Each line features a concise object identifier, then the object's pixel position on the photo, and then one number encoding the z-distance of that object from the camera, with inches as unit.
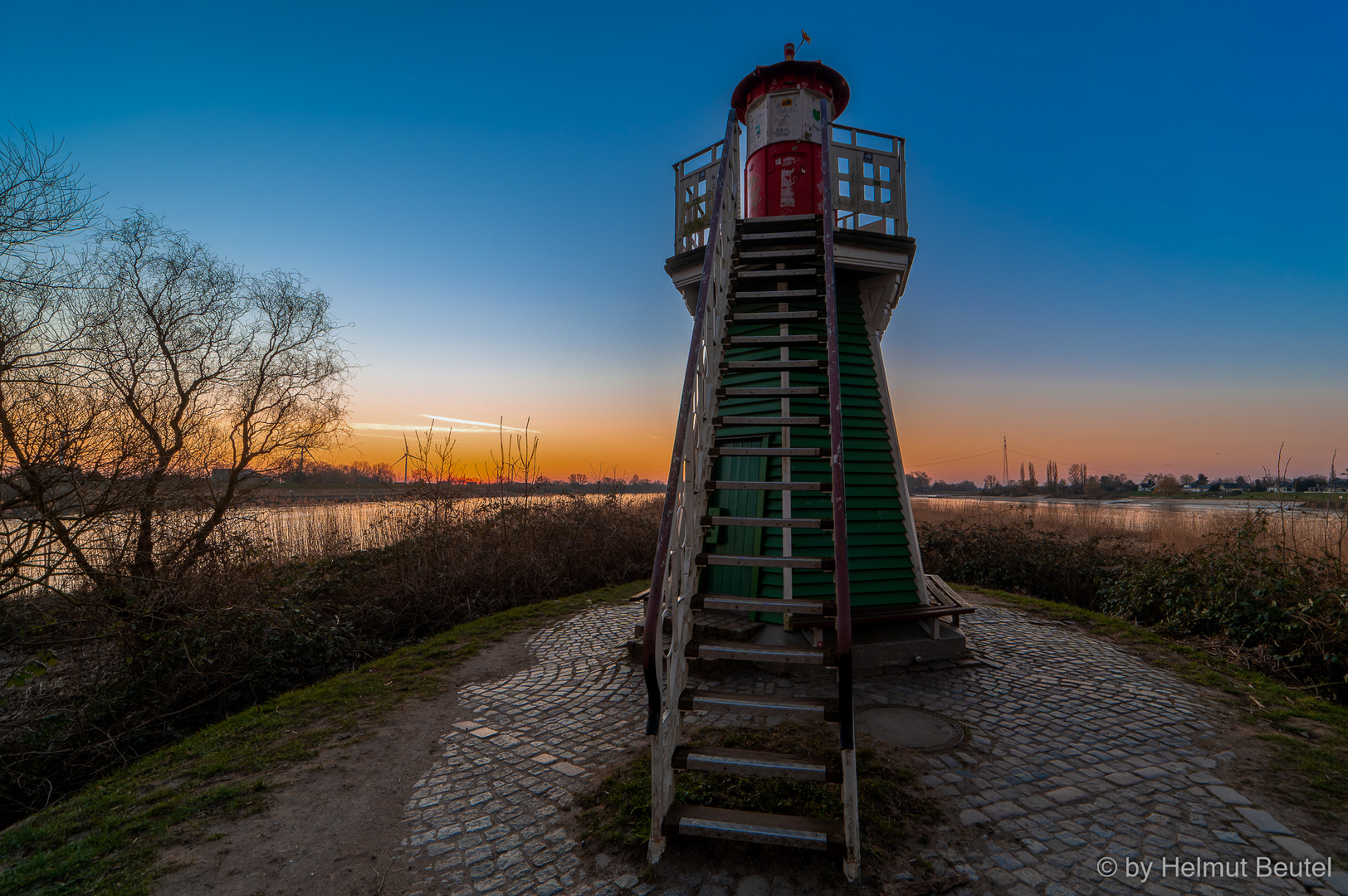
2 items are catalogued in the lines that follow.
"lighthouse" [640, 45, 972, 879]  180.1
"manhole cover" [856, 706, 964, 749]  169.0
